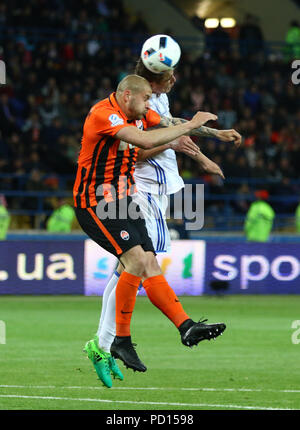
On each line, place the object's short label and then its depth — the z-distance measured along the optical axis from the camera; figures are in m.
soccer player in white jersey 15.58
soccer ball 15.87
